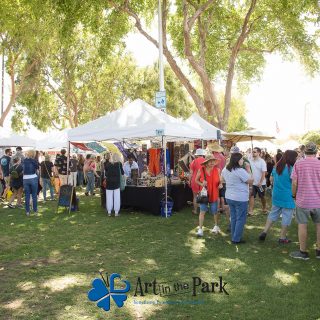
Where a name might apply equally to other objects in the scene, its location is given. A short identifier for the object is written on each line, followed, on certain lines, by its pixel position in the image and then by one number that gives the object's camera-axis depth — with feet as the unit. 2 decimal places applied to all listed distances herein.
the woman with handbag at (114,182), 35.86
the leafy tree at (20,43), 62.95
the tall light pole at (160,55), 48.91
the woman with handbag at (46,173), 47.32
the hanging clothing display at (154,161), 43.75
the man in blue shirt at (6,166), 47.29
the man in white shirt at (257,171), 34.88
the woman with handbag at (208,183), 26.91
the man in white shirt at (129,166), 49.32
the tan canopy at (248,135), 57.57
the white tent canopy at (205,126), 49.61
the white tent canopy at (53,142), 61.72
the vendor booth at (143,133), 35.34
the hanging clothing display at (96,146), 48.24
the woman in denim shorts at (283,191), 24.13
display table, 36.63
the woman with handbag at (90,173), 52.49
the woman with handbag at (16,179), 40.04
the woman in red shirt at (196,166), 33.37
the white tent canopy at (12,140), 50.70
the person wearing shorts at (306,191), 20.77
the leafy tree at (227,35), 55.26
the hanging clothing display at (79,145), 55.02
